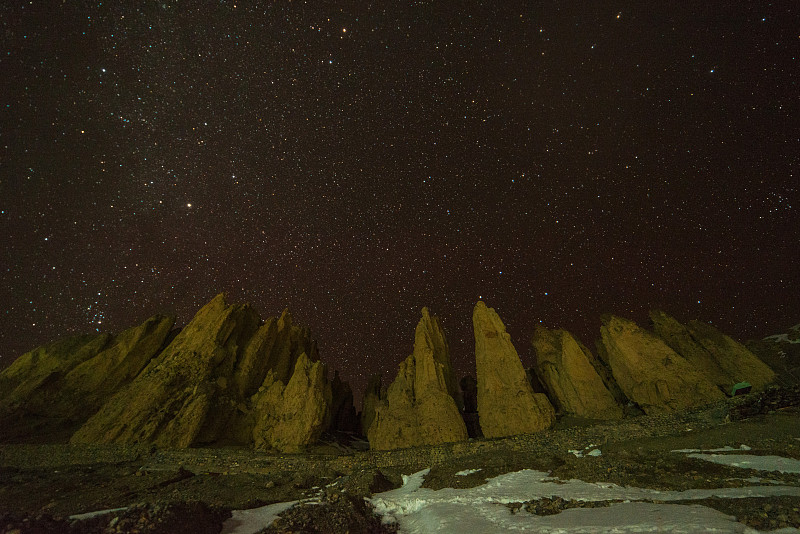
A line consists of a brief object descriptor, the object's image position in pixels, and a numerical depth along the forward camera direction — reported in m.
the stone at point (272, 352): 39.97
